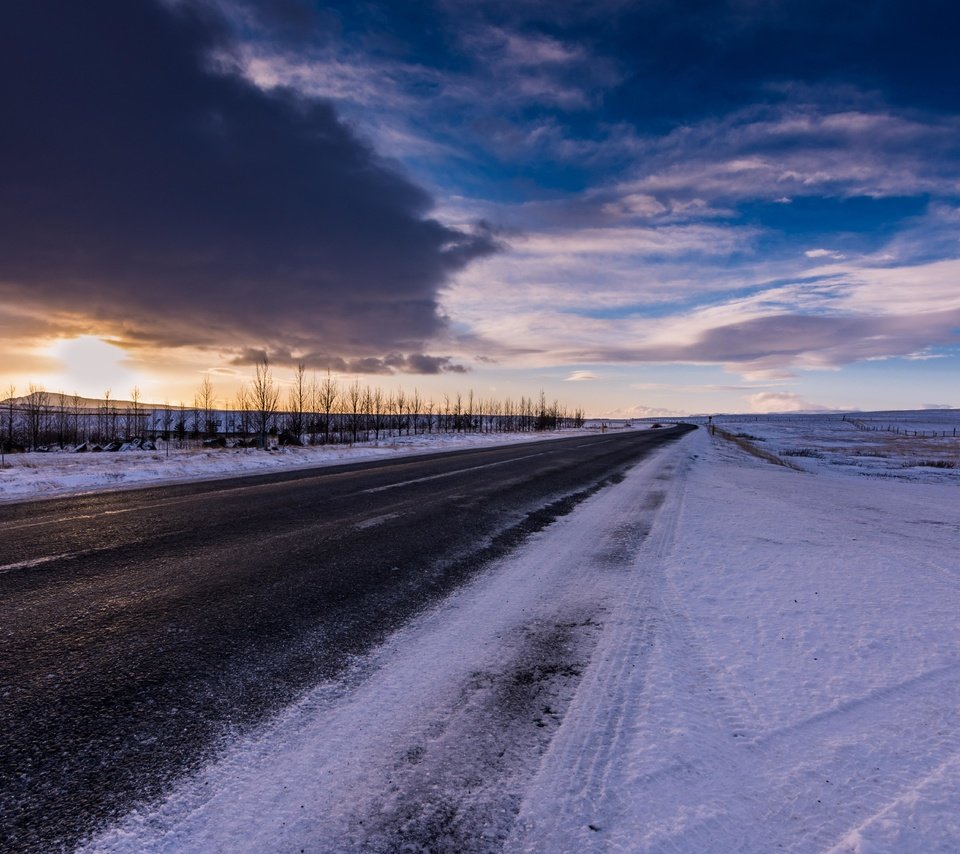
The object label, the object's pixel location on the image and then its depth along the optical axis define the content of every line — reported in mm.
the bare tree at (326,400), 45406
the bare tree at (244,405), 43525
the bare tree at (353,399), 56062
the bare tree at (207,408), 47812
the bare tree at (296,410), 38147
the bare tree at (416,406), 79725
